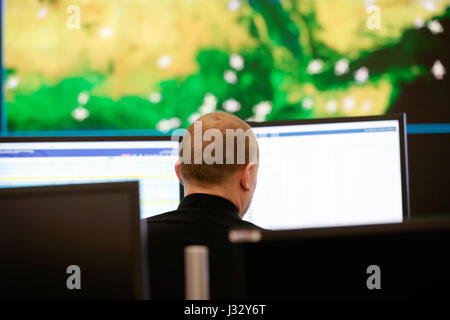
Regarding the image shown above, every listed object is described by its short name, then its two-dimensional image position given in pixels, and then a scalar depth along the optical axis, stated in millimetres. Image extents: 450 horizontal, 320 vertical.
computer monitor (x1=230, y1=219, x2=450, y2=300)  1638
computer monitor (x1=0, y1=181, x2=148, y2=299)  2043
